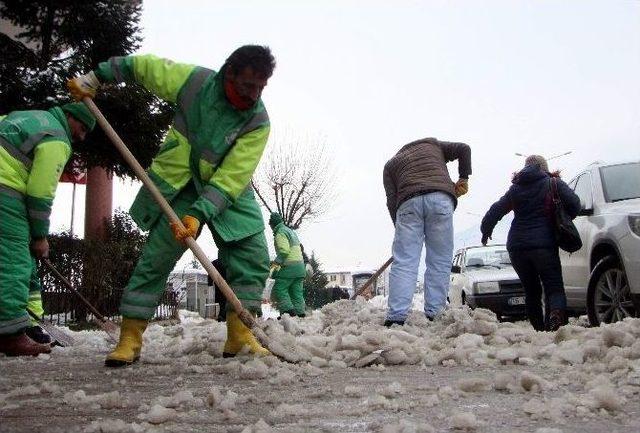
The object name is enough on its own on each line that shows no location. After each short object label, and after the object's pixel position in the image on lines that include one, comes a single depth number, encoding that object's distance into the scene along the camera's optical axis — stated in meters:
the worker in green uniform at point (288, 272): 11.80
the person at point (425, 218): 5.99
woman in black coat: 6.14
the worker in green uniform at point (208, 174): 3.89
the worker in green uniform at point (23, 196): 4.85
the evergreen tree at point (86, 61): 12.72
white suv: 5.48
